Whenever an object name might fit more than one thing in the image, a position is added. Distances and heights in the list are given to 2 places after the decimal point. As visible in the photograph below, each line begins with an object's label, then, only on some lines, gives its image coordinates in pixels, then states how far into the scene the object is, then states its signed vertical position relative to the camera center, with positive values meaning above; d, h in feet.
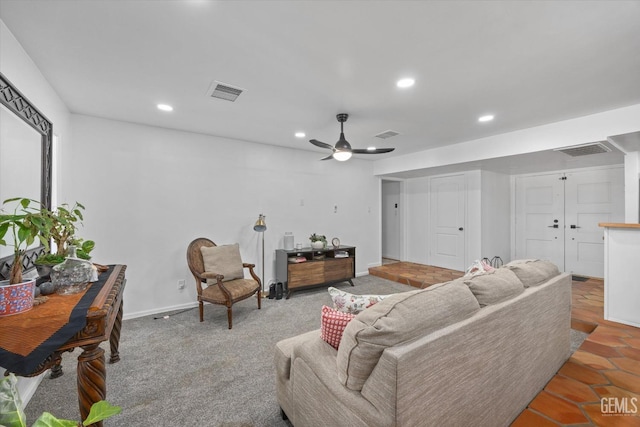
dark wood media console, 14.34 -2.85
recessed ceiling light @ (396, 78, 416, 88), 8.20 +4.02
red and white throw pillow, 4.85 -1.94
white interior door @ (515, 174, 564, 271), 17.63 -0.05
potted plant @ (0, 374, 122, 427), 1.79 -1.34
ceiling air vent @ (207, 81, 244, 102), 8.53 +3.97
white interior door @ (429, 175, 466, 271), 18.22 -0.40
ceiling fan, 10.48 +2.56
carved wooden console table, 3.68 -1.91
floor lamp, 13.70 -0.56
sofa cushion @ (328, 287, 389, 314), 5.20 -1.64
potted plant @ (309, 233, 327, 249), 15.69 -1.52
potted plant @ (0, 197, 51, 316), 4.39 -0.92
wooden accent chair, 10.60 -2.93
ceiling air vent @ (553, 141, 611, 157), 11.16 +2.91
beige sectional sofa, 3.57 -2.27
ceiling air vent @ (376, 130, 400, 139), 13.13 +3.97
